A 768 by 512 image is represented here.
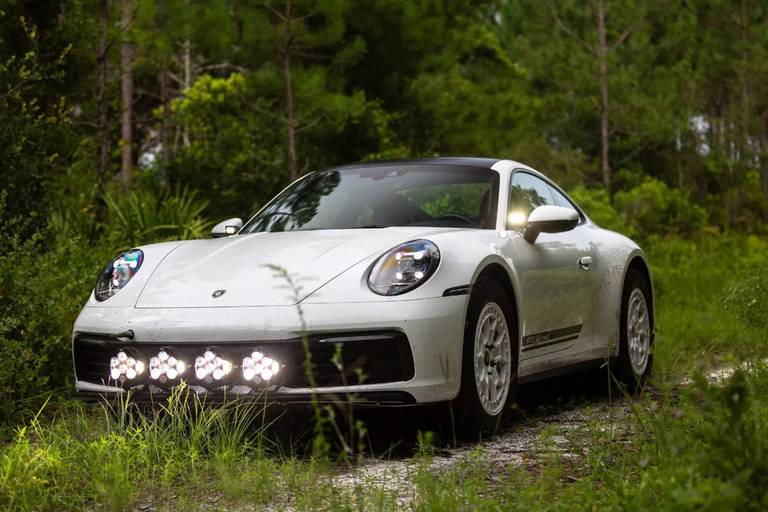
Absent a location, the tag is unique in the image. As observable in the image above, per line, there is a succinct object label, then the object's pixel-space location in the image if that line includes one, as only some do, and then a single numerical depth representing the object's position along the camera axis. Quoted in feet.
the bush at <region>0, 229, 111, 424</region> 41.81
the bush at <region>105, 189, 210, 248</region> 76.23
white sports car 32.81
